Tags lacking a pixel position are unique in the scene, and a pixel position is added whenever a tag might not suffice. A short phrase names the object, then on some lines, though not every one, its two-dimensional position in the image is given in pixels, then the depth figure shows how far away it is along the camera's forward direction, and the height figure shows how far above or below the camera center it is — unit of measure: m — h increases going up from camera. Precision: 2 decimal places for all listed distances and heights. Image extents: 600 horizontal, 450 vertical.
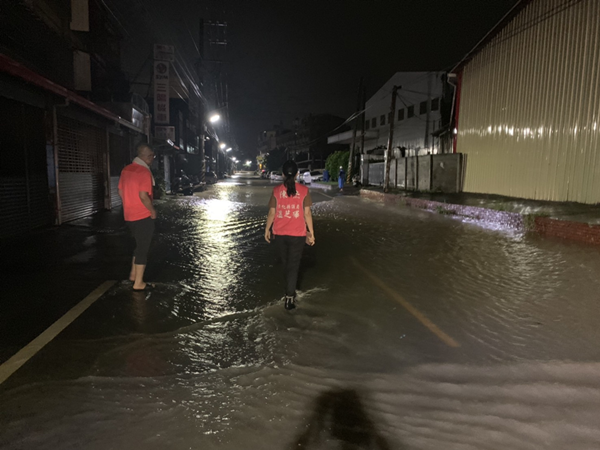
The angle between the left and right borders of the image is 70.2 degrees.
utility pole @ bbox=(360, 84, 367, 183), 33.54 +6.29
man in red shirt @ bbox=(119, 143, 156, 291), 5.39 -0.43
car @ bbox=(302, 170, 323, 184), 41.81 -0.31
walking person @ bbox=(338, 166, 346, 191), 31.54 -0.46
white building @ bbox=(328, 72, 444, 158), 36.97 +5.99
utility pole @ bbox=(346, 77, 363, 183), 33.49 +2.04
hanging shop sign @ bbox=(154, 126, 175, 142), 24.70 +2.18
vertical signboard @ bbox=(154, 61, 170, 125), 23.02 +4.29
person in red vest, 4.88 -0.56
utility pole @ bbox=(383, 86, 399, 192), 24.57 +1.16
